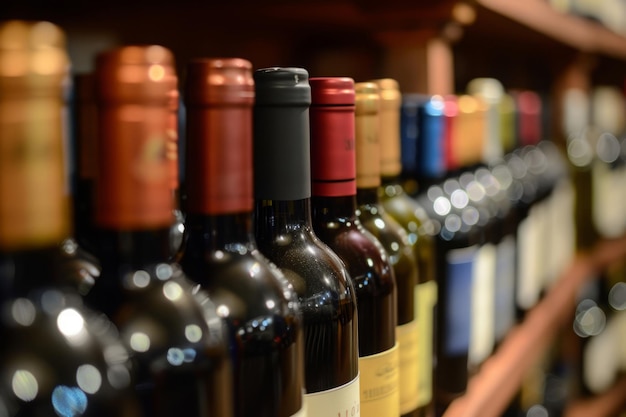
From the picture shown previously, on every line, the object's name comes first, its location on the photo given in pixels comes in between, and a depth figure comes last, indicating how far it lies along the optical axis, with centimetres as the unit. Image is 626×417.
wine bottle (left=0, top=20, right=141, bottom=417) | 29
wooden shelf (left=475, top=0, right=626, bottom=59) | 117
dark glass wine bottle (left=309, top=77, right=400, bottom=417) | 55
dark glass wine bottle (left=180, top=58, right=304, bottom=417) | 40
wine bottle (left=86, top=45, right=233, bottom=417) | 33
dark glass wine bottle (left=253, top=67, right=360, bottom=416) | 48
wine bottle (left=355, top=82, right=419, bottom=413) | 62
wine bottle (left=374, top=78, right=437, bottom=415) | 71
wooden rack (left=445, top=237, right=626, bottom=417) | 100
